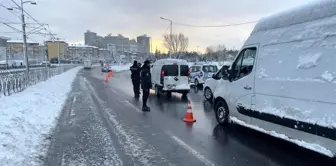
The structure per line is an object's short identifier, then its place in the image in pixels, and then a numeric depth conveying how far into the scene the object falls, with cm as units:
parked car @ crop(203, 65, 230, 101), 1420
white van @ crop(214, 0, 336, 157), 492
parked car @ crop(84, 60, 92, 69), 8269
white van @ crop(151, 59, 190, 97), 1569
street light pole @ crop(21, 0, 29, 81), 2277
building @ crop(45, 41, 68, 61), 10575
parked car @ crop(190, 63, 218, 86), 2181
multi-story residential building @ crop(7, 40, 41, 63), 9432
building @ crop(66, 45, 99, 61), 14188
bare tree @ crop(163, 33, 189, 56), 9319
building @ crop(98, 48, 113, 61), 14875
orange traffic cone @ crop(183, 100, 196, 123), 920
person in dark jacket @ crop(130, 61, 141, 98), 1667
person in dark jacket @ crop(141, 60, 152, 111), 1182
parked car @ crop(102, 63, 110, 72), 6312
